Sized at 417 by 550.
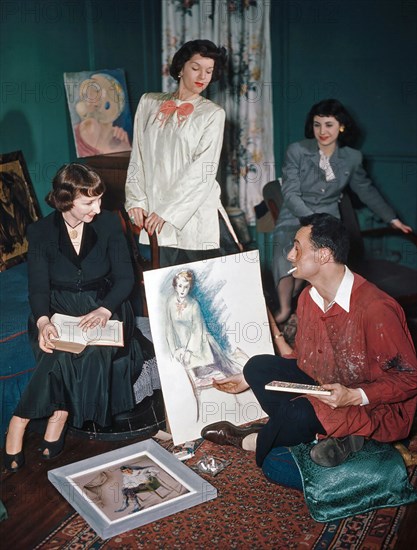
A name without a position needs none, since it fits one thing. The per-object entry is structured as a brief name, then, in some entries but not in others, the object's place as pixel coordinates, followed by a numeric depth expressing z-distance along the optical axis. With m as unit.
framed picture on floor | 2.62
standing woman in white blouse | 3.22
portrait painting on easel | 3.03
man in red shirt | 2.62
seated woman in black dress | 2.95
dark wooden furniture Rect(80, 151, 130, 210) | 4.24
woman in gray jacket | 3.93
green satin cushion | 2.62
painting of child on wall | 4.30
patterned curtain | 4.91
